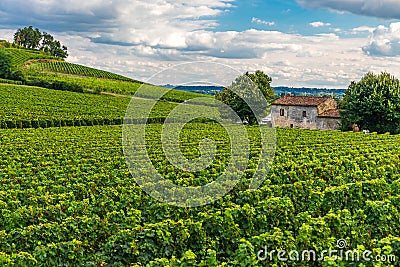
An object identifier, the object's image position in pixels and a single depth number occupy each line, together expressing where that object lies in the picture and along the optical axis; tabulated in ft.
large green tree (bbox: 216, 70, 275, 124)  167.43
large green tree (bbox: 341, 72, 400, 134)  152.25
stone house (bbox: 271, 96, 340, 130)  177.80
